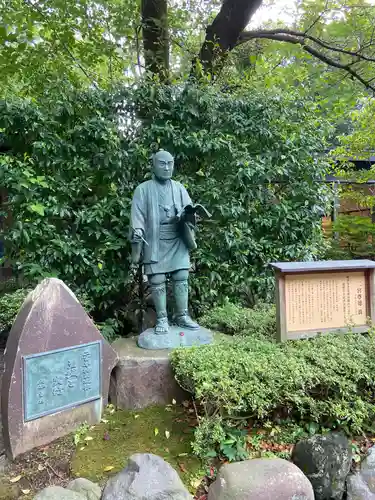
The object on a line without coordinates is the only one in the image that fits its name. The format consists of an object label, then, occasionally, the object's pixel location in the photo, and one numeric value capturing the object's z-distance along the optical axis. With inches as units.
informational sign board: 151.0
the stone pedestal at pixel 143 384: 139.3
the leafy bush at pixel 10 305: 185.6
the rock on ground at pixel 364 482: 113.9
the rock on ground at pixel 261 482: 97.6
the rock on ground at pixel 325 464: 111.3
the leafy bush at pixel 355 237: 388.5
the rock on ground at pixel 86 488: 95.5
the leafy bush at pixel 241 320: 174.6
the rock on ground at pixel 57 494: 91.3
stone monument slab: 112.4
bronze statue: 157.9
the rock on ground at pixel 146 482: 92.8
